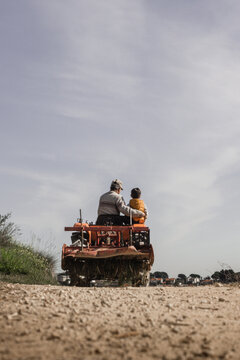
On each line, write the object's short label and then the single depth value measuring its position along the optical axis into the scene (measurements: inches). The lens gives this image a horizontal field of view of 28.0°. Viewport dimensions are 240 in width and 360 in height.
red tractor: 396.2
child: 450.6
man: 442.6
